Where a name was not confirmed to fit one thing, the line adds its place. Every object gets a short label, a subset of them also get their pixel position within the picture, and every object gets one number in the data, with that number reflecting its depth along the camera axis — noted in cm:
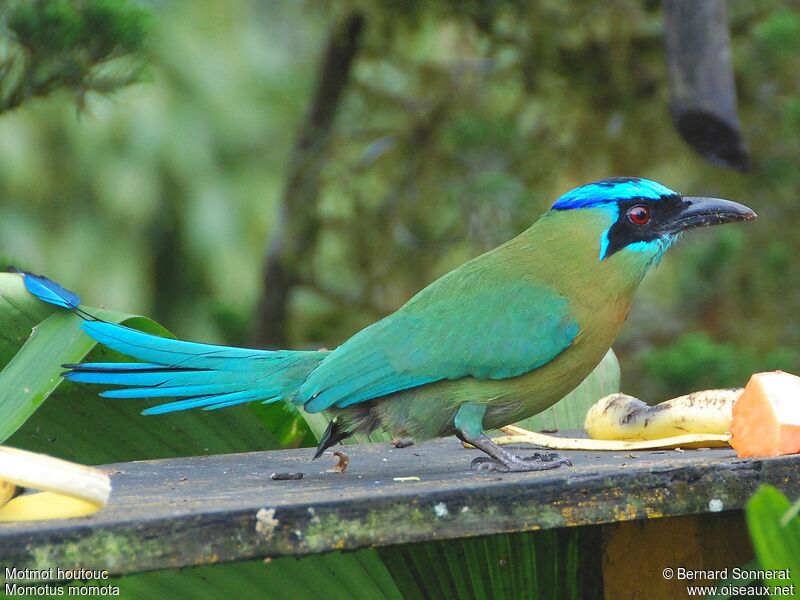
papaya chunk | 440
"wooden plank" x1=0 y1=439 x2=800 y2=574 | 290
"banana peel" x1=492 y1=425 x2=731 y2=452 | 514
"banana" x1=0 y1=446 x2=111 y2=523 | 306
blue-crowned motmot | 483
